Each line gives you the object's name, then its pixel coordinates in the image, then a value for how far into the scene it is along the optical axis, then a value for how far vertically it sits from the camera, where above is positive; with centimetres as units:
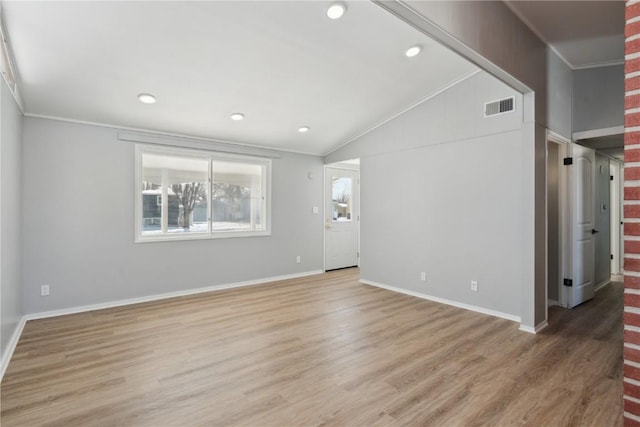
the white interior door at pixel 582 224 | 400 -15
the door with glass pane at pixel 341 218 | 634 -8
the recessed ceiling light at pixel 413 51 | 317 +171
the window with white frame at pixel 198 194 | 434 +31
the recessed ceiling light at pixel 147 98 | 343 +132
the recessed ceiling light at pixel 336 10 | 250 +169
